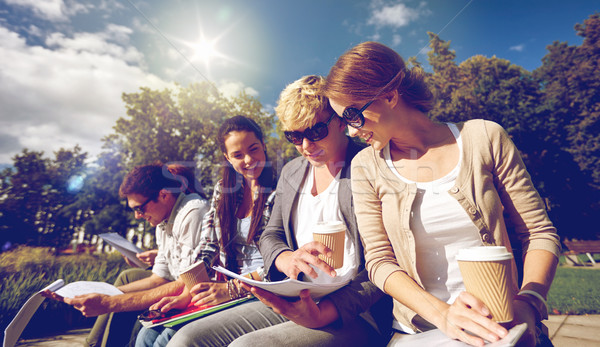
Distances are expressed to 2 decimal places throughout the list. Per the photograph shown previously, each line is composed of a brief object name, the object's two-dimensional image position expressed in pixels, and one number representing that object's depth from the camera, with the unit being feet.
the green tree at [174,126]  59.00
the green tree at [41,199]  70.23
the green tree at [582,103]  65.16
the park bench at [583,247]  33.37
